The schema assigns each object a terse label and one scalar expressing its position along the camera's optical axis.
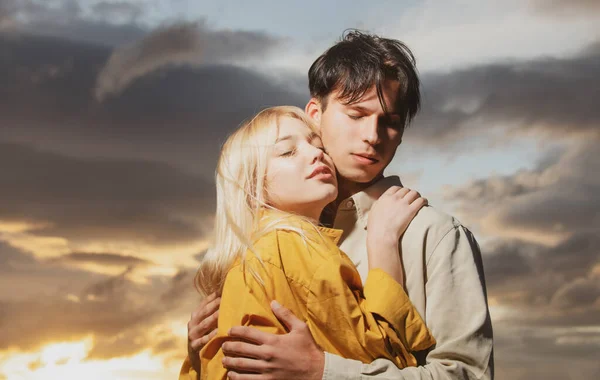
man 3.31
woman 3.32
